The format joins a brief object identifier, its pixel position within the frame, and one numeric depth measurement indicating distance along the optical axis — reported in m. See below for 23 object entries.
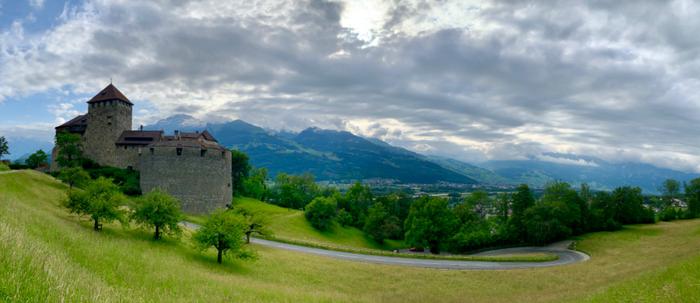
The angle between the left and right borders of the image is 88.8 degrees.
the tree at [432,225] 70.94
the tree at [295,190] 101.69
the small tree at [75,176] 48.22
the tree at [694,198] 83.19
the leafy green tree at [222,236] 33.44
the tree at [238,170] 91.31
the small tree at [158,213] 34.06
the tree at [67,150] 62.09
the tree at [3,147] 71.14
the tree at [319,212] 74.50
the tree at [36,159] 66.38
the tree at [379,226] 82.81
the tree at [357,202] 94.23
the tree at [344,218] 86.94
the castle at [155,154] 61.69
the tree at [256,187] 97.19
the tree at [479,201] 87.19
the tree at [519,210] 70.25
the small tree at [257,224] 50.60
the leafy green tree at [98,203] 31.50
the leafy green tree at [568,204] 69.00
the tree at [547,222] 66.19
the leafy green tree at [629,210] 76.75
